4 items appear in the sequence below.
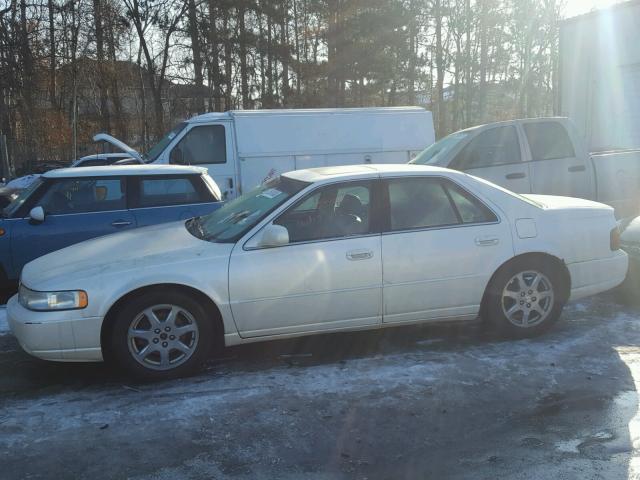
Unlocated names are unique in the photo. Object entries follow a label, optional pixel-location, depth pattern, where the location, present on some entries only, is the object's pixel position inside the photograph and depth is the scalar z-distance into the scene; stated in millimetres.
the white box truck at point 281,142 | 10891
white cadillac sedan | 4219
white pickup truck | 8852
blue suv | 6675
